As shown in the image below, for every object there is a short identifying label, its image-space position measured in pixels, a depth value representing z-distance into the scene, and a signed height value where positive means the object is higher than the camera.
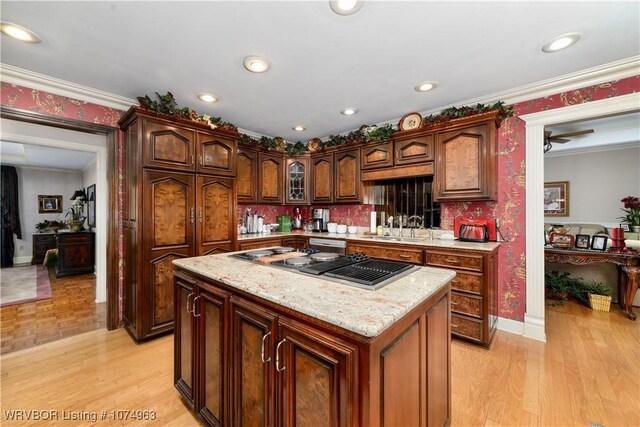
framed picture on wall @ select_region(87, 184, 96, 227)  5.44 +0.19
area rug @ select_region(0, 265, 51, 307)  3.70 -1.21
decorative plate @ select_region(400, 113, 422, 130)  3.11 +1.13
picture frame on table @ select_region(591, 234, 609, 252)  3.24 -0.40
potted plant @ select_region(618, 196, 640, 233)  3.70 -0.05
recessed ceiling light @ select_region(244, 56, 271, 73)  2.08 +1.27
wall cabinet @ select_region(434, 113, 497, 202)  2.63 +0.55
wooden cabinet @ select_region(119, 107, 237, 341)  2.47 +0.09
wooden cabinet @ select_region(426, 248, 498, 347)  2.37 -0.77
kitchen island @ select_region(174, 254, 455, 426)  0.83 -0.56
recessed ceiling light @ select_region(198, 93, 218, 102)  2.75 +1.29
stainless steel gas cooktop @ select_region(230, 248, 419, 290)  1.23 -0.32
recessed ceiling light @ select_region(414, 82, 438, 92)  2.51 +1.27
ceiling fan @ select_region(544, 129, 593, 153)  3.27 +1.01
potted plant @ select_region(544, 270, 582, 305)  3.62 -1.08
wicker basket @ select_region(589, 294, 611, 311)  3.23 -1.18
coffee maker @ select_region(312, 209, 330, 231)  4.38 -0.11
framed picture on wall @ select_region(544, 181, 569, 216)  5.36 +0.28
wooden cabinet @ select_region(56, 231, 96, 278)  4.97 -0.79
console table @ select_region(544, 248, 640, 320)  3.04 -0.65
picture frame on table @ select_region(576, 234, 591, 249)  3.39 -0.40
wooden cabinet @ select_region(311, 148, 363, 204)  3.68 +0.54
